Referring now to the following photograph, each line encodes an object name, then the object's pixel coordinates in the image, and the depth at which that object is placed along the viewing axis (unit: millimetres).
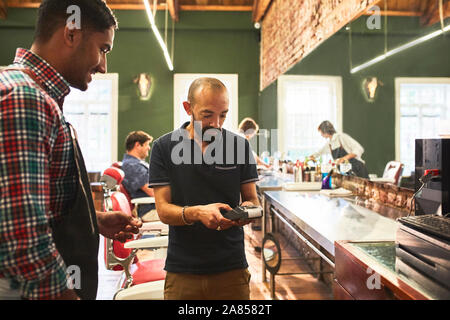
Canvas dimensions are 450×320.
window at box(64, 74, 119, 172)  7789
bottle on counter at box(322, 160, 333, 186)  3551
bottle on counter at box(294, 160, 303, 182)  3914
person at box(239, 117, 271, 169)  5794
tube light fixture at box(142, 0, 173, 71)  2912
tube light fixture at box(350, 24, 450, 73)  2185
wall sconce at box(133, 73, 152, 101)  7582
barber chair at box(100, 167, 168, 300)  2045
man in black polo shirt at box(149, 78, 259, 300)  1368
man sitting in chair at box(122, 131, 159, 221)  3686
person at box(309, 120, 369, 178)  3283
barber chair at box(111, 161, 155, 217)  3428
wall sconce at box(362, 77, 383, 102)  2930
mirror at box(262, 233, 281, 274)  3029
